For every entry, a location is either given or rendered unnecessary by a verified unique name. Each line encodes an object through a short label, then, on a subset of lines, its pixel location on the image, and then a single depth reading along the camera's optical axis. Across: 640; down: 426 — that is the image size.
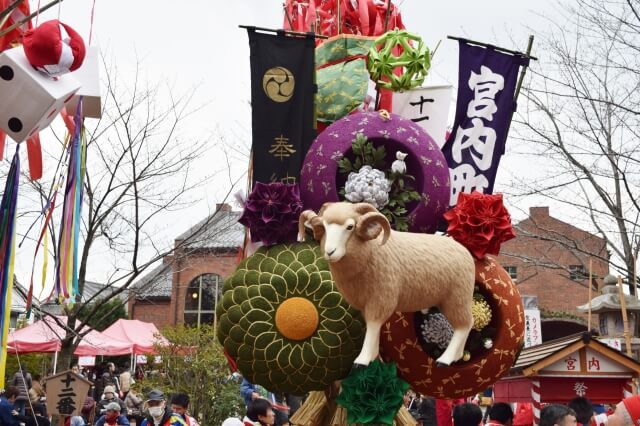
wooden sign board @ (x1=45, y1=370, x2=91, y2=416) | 9.44
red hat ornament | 4.02
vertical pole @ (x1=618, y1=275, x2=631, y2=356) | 10.30
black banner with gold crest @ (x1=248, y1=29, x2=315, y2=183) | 5.39
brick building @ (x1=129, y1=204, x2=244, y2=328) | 28.98
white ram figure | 4.06
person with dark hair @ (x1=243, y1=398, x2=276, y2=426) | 7.48
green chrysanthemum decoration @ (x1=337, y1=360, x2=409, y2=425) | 4.50
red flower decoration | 4.74
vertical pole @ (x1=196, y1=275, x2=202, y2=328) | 32.50
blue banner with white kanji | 5.70
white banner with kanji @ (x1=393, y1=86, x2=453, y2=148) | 6.00
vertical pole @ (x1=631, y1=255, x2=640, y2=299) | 11.45
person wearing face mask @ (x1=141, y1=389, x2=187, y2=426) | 9.25
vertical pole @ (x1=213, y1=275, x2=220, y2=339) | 30.48
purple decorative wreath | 4.94
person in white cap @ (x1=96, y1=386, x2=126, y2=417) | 12.69
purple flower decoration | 4.89
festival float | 4.35
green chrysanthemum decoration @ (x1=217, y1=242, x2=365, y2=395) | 4.75
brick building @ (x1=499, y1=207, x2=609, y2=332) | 28.66
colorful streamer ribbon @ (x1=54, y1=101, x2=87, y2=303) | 5.01
